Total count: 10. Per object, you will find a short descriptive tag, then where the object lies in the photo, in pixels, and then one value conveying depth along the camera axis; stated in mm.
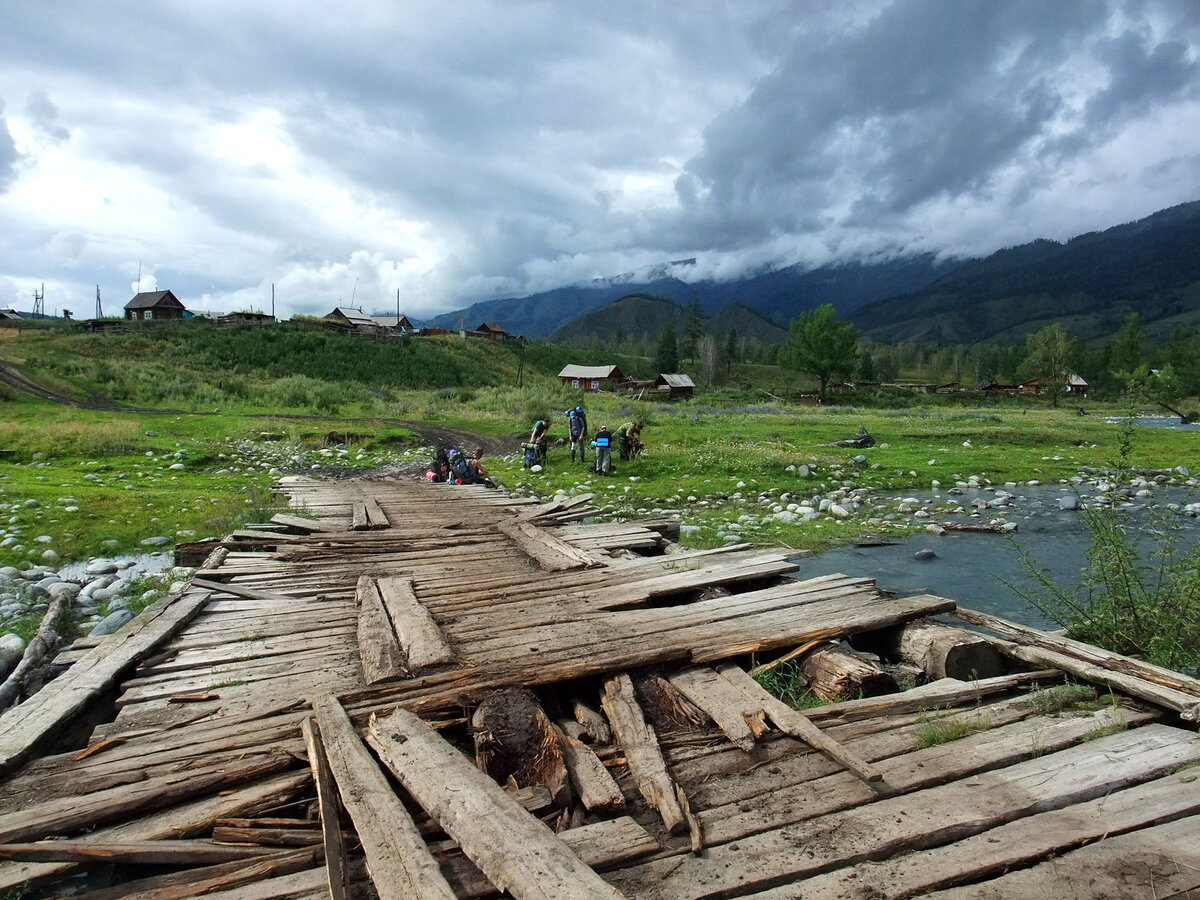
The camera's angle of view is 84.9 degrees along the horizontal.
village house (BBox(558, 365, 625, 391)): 86625
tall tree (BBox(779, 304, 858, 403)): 80938
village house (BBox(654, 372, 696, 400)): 81875
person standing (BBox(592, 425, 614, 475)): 19906
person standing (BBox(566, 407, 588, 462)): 22188
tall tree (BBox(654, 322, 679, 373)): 112000
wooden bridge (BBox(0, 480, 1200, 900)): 2939
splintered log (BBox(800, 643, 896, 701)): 4906
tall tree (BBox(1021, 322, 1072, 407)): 81938
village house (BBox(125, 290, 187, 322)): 102250
